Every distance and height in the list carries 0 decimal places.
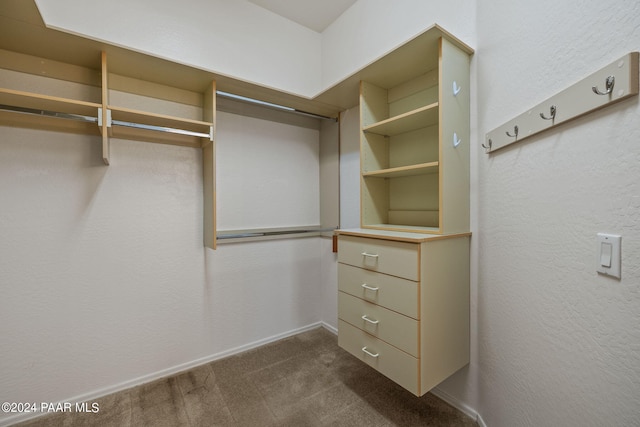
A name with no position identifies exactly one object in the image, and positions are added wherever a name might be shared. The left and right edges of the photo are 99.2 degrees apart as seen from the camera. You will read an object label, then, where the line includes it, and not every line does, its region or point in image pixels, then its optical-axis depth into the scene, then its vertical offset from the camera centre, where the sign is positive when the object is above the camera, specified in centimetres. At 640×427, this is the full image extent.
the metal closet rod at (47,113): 146 +51
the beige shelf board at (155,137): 183 +50
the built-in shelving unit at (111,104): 154 +66
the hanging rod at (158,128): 172 +51
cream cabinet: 135 -18
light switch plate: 75 -14
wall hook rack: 70 +33
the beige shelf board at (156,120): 163 +56
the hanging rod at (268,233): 225 -24
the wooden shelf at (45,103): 137 +56
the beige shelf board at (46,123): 155 +50
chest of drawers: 132 -52
